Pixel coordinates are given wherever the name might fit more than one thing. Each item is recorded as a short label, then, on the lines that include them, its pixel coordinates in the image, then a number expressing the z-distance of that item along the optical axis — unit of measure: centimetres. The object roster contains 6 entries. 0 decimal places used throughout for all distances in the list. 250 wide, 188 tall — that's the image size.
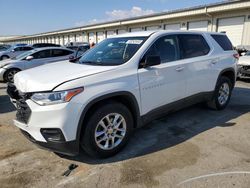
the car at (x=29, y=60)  990
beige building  1582
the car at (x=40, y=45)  2045
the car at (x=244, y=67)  908
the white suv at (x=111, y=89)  284
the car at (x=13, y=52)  1714
